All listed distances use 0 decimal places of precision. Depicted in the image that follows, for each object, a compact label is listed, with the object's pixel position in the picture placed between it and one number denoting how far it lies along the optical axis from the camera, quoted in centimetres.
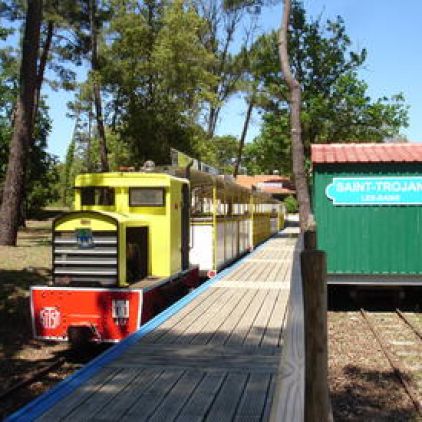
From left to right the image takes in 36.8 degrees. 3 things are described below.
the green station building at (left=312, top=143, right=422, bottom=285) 1206
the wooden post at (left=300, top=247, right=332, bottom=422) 308
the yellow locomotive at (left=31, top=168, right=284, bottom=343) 821
